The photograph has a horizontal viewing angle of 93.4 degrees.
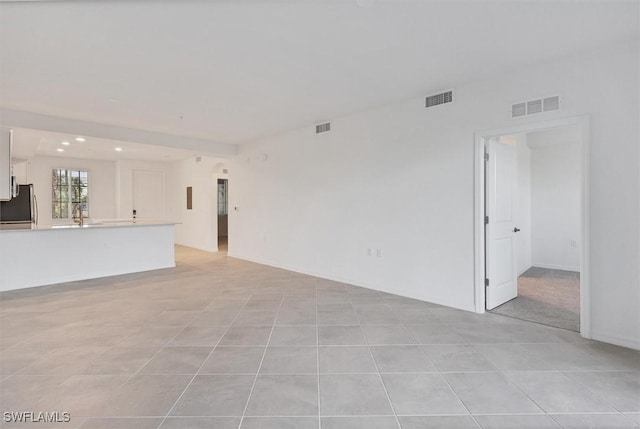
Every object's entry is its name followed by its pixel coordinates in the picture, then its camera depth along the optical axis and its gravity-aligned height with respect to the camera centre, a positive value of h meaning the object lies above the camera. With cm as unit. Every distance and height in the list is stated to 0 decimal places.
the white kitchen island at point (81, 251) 468 -72
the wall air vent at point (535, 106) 310 +107
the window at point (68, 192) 841 +55
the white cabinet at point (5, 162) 454 +76
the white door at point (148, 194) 922 +51
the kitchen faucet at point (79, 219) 583 -16
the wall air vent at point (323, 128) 530 +145
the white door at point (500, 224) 372 -22
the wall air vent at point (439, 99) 384 +142
